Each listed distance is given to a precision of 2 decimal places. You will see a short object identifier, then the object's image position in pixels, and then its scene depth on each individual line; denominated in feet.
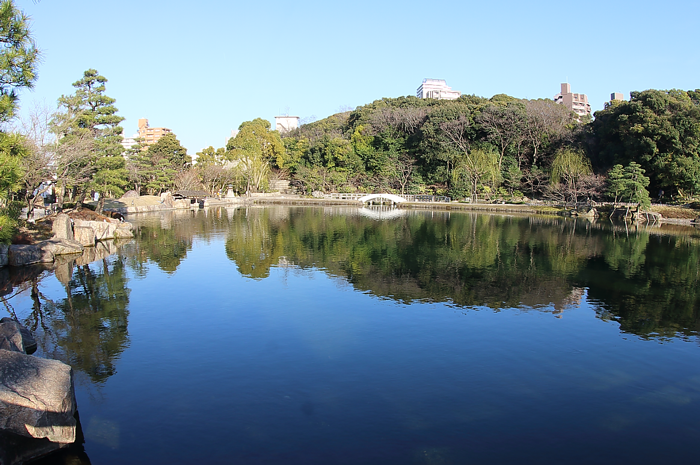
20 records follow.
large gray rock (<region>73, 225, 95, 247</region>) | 61.11
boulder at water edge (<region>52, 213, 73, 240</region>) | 57.06
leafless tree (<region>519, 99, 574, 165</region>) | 148.66
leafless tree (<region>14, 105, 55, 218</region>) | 54.85
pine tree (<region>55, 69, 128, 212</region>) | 73.15
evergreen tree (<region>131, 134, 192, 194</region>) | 131.64
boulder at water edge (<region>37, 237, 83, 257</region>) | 51.29
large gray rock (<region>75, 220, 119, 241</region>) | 64.75
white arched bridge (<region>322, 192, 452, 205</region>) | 153.17
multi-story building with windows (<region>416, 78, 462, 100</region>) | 434.71
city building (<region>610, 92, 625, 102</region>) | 300.61
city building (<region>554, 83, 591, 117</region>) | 313.18
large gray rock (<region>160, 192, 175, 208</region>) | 127.75
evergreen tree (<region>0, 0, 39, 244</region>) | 26.40
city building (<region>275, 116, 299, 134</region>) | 389.56
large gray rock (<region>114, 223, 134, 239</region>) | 70.24
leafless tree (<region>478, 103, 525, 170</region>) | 151.33
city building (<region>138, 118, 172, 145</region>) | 351.67
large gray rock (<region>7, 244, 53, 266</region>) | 47.29
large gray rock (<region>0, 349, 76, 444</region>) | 15.31
